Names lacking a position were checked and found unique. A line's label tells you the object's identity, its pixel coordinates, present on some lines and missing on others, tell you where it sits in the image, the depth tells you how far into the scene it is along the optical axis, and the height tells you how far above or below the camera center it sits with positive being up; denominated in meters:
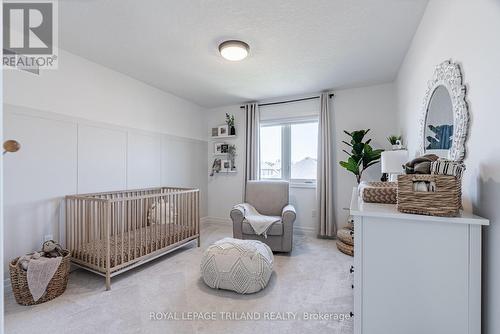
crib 2.27 -0.71
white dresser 0.99 -0.47
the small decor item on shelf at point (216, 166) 4.70 +0.02
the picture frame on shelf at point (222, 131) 4.55 +0.71
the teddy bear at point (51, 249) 2.18 -0.77
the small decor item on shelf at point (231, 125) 4.50 +0.81
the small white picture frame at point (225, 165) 4.60 +0.04
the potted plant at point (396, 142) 2.51 +0.30
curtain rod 3.79 +1.16
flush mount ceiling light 2.30 +1.18
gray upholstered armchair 3.05 -0.68
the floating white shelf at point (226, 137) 4.53 +0.60
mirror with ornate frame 1.25 +0.33
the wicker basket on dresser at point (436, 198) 1.01 -0.14
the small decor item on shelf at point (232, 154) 4.57 +0.25
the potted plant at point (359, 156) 3.17 +0.15
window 4.04 +0.30
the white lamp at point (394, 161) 2.07 +0.06
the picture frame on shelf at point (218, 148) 4.66 +0.38
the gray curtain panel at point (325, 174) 3.68 -0.11
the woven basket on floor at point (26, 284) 1.91 -1.00
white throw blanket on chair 3.05 -0.72
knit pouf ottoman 2.07 -0.91
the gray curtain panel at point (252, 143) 4.28 +0.44
